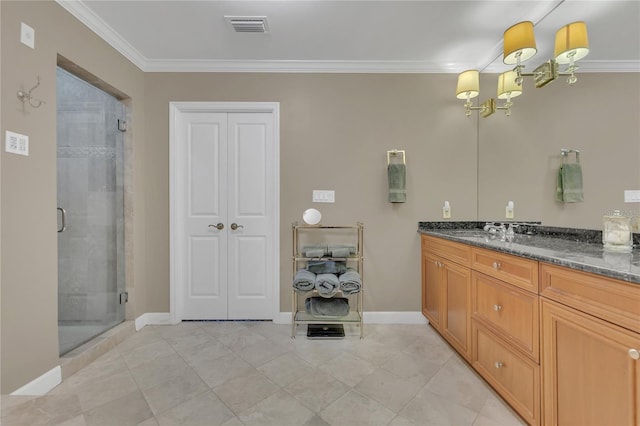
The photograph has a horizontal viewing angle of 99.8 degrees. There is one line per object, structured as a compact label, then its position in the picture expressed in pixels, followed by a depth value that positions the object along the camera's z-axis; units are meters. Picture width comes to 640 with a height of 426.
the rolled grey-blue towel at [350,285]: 2.27
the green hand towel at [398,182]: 2.54
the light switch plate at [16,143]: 1.47
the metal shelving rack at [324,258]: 2.36
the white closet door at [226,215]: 2.65
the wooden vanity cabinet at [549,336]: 0.91
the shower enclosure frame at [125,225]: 2.47
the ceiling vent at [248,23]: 1.99
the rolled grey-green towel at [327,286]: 2.26
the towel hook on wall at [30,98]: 1.52
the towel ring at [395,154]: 2.60
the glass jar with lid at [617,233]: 1.33
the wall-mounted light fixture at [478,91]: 2.19
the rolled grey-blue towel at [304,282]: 2.26
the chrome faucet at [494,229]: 2.14
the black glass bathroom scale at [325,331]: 2.30
